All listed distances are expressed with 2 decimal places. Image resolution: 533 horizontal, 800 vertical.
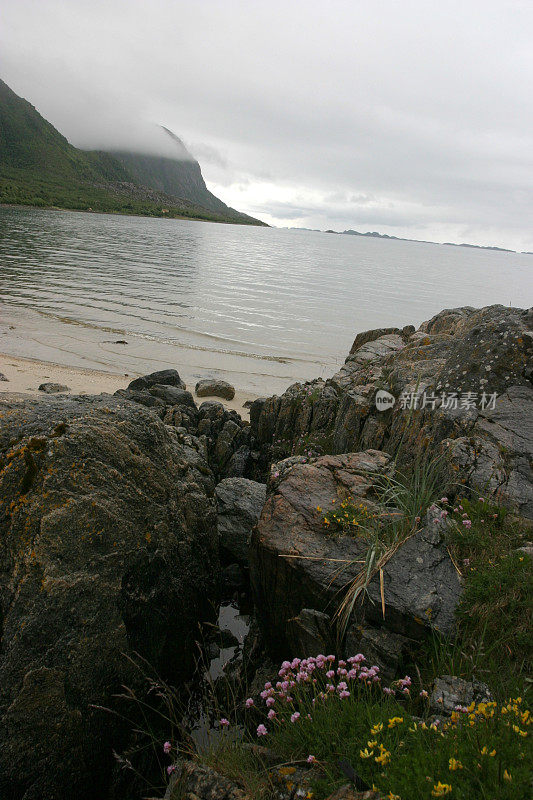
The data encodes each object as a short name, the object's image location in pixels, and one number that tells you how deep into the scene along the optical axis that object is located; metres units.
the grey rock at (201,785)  2.96
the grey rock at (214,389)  15.66
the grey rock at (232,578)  6.52
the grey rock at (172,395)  12.33
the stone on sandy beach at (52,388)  14.17
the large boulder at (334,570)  3.94
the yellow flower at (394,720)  2.84
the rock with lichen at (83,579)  3.72
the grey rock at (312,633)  4.20
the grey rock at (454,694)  3.15
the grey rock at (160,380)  13.73
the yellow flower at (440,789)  2.32
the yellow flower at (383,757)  2.62
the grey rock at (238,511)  6.89
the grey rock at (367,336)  19.95
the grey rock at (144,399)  11.77
